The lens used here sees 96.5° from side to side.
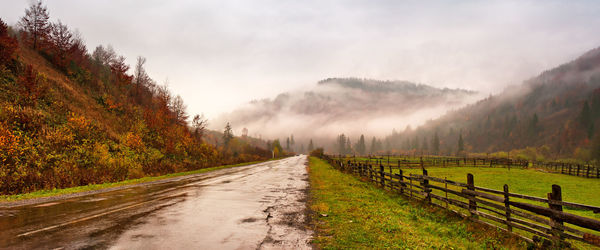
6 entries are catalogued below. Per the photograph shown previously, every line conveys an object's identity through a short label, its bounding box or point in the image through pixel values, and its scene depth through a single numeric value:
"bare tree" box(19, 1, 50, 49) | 42.19
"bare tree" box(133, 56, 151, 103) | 54.64
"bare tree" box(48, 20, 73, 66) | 42.94
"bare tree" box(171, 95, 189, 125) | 58.88
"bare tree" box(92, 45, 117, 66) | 60.80
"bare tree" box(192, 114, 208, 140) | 59.07
